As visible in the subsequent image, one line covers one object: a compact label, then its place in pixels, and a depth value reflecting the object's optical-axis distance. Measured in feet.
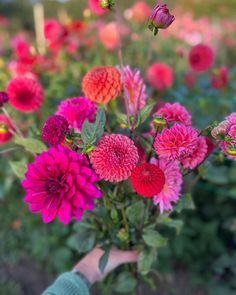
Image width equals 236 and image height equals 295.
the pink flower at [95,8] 5.06
